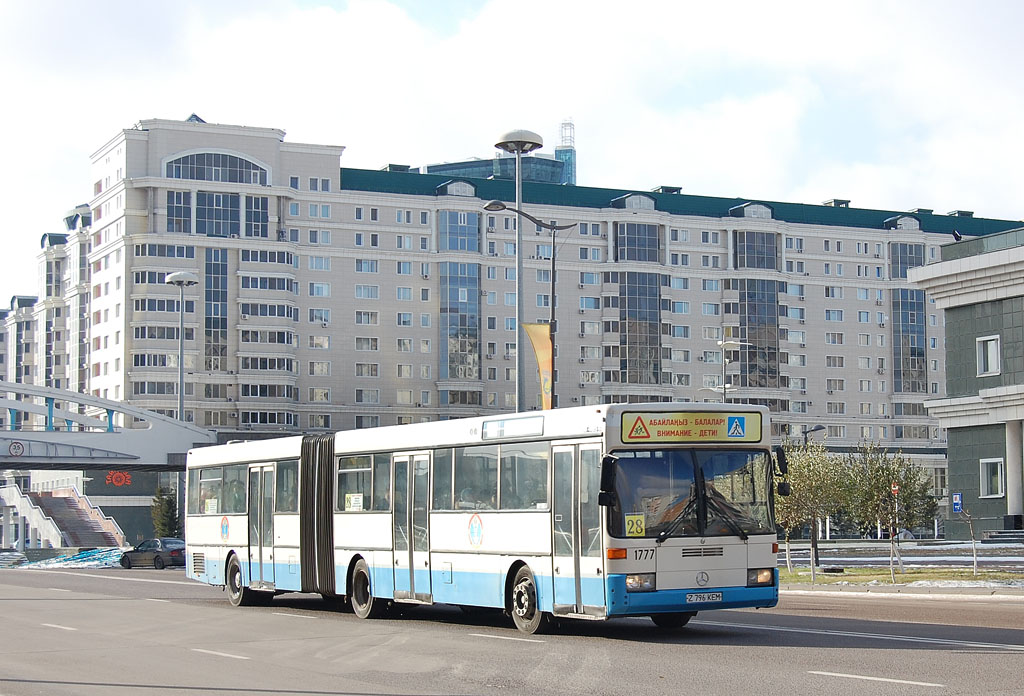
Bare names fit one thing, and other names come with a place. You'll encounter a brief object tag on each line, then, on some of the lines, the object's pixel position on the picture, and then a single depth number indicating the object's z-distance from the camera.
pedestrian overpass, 80.94
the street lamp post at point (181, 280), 72.60
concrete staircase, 102.38
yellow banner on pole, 35.59
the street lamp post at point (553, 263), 36.32
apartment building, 110.62
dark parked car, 62.66
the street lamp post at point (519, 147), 39.56
